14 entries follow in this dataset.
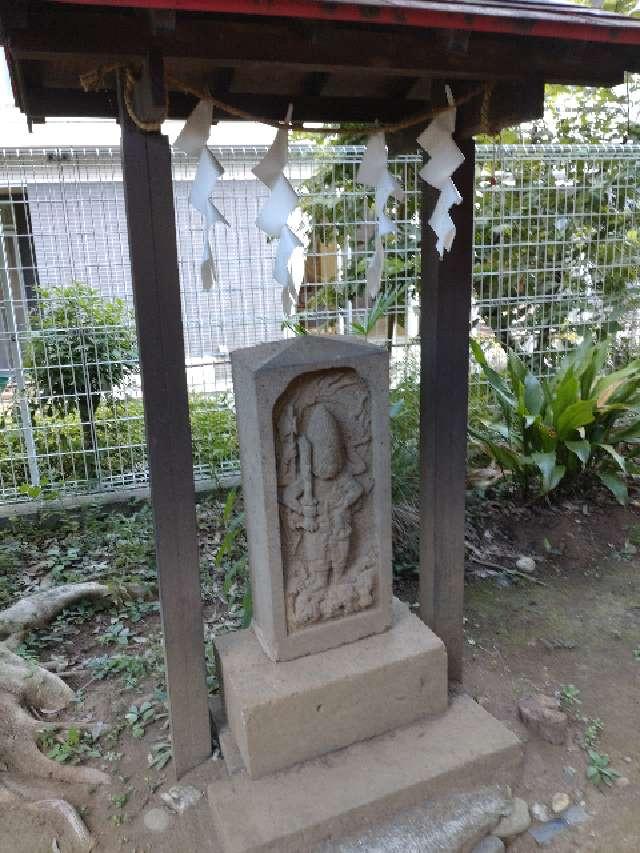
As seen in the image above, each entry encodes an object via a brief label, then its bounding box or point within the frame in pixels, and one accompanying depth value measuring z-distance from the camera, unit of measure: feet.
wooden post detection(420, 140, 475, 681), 7.90
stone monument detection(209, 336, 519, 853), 7.18
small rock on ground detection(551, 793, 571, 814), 7.36
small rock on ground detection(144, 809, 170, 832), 7.22
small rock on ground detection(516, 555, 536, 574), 12.94
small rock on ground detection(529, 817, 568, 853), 7.04
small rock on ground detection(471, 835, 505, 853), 6.86
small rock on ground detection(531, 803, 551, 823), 7.29
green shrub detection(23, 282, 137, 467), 14.71
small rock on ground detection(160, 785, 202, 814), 7.47
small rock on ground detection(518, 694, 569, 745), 8.21
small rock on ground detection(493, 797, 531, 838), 7.13
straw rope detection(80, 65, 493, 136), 6.29
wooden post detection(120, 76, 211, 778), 6.47
